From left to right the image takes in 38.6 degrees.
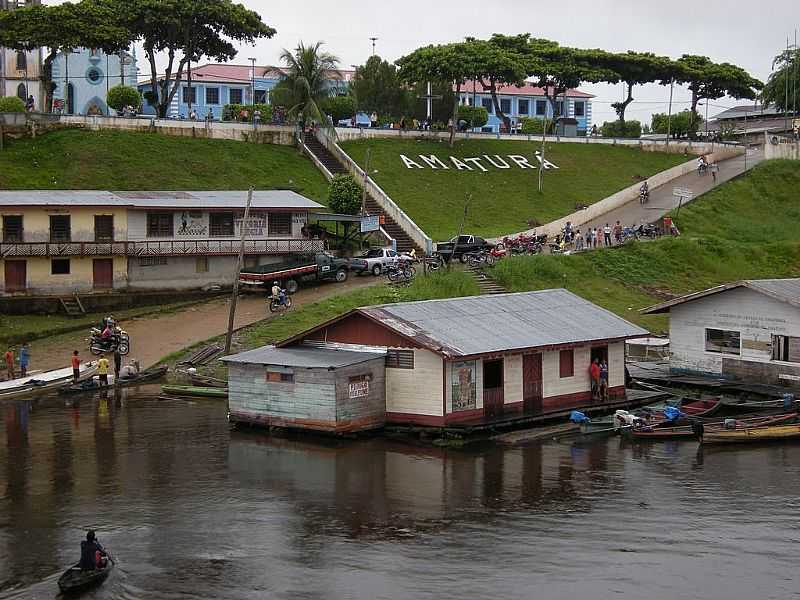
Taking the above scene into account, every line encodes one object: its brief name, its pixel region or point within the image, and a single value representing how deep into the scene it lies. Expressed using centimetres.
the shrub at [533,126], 11294
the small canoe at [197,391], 4471
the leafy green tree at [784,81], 11906
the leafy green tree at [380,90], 11262
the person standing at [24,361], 4720
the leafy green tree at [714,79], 10844
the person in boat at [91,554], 2423
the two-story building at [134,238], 5641
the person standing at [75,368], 4619
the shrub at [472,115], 10838
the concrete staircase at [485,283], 6056
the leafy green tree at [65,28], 8131
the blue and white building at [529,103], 13312
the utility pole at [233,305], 4859
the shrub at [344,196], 6962
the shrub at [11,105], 8125
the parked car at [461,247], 6581
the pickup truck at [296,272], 5819
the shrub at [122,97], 8831
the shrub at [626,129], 11706
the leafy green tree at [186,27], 8544
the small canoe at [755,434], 3738
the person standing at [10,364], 4647
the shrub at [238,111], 9381
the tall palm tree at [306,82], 8444
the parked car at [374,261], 6306
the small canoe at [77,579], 2388
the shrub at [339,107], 9634
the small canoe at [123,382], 4547
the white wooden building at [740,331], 4381
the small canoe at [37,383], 4466
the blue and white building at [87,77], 10844
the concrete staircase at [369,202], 7025
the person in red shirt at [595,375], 4222
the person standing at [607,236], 7281
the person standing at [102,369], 4562
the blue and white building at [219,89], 11438
